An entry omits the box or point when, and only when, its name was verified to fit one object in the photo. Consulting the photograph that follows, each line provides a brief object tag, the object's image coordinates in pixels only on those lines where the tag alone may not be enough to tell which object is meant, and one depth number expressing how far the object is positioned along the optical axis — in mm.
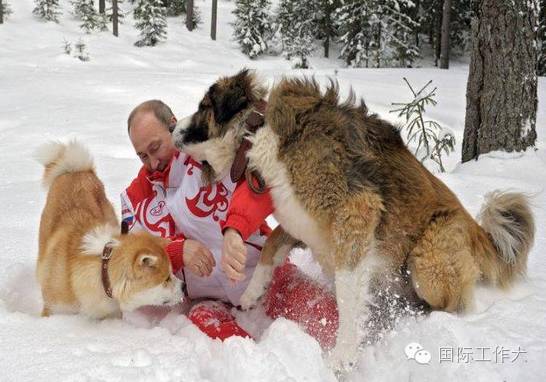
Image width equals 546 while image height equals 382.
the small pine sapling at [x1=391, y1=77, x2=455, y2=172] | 5723
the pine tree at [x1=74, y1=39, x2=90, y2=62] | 18844
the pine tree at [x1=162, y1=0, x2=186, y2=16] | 34031
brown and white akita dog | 2742
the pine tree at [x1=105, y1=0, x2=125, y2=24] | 29869
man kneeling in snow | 2506
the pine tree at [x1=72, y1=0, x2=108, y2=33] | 25875
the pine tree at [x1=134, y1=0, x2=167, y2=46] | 27031
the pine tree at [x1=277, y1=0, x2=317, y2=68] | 28903
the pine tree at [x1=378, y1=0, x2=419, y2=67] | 25484
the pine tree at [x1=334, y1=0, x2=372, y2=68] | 25931
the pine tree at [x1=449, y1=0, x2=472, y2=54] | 27419
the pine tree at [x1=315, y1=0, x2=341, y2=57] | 29708
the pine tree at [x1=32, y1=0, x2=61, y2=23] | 28125
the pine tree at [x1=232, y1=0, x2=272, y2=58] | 28891
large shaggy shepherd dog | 2361
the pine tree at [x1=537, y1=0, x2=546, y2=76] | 21047
